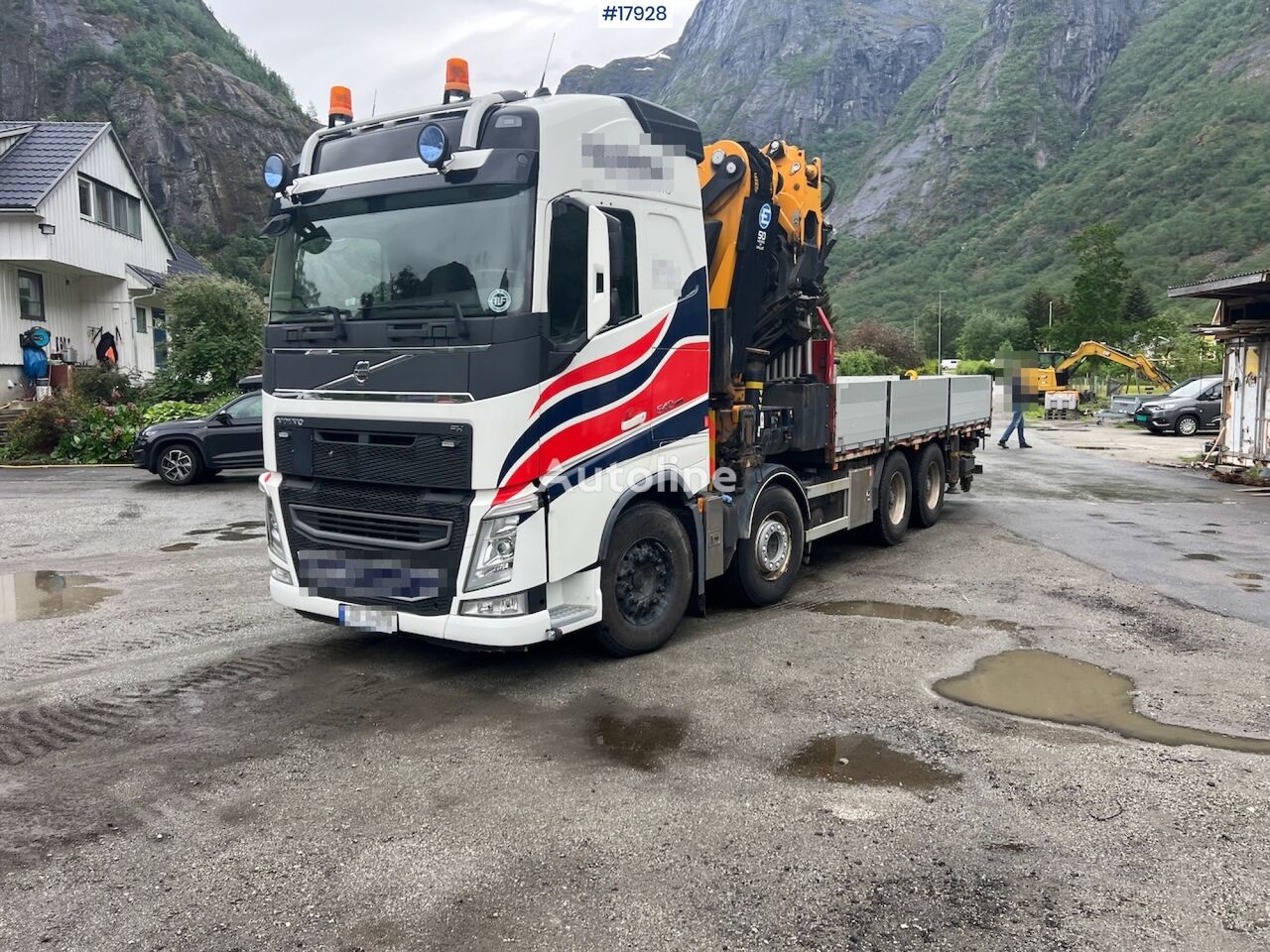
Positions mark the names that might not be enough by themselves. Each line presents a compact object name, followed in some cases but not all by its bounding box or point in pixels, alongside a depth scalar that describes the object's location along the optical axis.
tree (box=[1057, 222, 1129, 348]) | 45.44
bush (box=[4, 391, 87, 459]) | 18.69
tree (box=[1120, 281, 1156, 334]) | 55.12
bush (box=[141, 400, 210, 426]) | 19.03
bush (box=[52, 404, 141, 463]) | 18.52
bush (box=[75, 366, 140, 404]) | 22.16
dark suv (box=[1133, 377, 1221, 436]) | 25.70
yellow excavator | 34.99
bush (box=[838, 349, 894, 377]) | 38.88
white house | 23.17
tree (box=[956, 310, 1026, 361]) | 63.84
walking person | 19.88
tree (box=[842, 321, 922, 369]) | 50.88
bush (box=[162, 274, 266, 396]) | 22.64
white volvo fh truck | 5.07
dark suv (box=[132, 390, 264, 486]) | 15.09
